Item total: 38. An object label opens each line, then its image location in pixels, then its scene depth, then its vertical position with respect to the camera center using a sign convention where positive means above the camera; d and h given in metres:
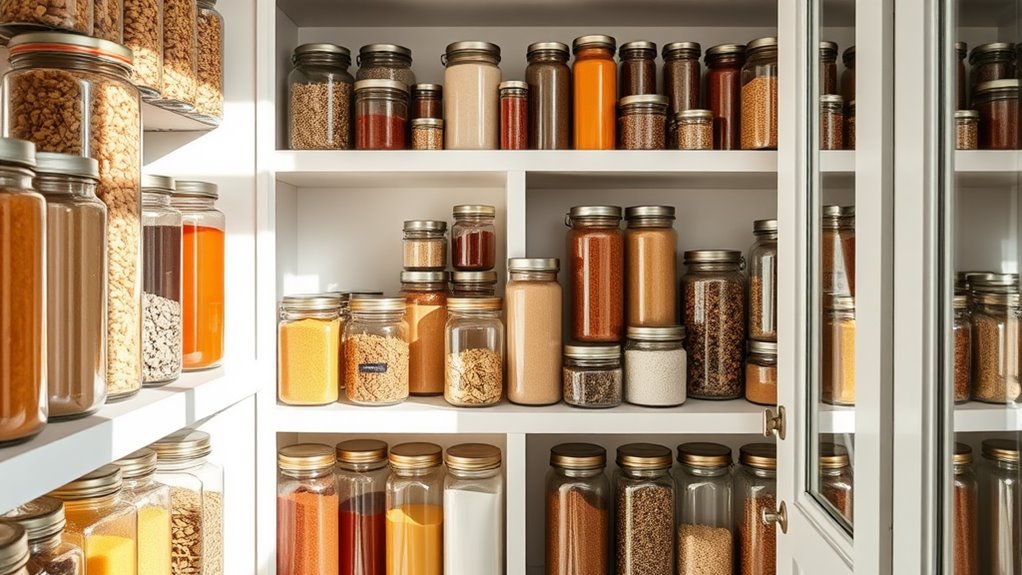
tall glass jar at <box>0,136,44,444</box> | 0.59 -0.01
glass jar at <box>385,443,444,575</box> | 1.32 -0.38
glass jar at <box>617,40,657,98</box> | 1.39 +0.38
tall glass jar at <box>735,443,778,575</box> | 1.29 -0.37
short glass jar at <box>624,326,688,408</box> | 1.31 -0.13
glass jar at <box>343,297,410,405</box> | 1.31 -0.11
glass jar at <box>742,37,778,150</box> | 1.29 +0.30
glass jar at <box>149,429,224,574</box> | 1.07 -0.29
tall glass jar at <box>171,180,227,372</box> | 1.10 +0.02
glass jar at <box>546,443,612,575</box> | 1.31 -0.38
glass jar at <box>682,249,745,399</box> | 1.36 -0.08
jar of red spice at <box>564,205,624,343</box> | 1.34 +0.02
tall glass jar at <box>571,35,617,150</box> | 1.34 +0.32
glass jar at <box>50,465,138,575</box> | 0.85 -0.26
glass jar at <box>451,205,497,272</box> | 1.42 +0.08
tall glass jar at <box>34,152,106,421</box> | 0.69 +0.00
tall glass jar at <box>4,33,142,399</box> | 0.76 +0.16
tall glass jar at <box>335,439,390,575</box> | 1.34 -0.37
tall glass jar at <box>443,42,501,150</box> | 1.34 +0.31
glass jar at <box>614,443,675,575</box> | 1.30 -0.38
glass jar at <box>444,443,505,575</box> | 1.30 -0.38
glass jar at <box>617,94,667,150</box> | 1.33 +0.27
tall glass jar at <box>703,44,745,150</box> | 1.37 +0.33
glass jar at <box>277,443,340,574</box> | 1.31 -0.38
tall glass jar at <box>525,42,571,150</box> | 1.36 +0.32
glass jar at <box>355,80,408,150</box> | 1.34 +0.29
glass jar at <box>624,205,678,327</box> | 1.35 +0.03
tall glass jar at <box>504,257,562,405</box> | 1.31 -0.07
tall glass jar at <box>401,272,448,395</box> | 1.41 -0.07
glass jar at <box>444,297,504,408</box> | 1.31 -0.11
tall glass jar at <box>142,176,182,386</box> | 0.95 +0.00
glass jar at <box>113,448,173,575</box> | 0.97 -0.28
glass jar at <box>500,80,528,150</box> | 1.33 +0.28
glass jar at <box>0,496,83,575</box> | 0.71 -0.23
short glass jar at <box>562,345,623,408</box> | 1.31 -0.15
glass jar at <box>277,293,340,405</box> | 1.31 -0.11
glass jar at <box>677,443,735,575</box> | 1.31 -0.38
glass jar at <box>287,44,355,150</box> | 1.34 +0.31
